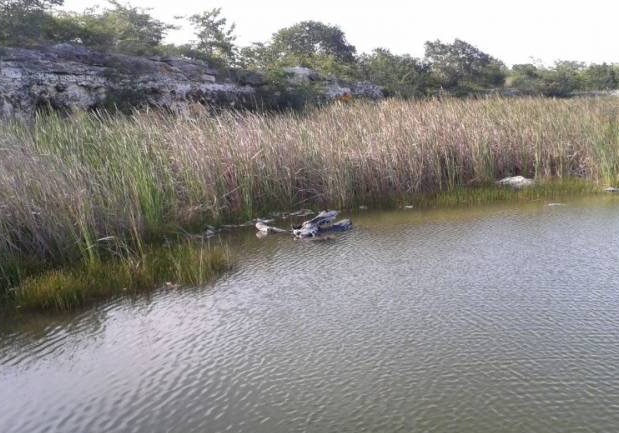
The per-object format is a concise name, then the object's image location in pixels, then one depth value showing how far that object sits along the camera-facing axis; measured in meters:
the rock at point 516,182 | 8.30
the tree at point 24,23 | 11.83
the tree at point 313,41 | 23.42
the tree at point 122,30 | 13.90
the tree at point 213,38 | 17.39
